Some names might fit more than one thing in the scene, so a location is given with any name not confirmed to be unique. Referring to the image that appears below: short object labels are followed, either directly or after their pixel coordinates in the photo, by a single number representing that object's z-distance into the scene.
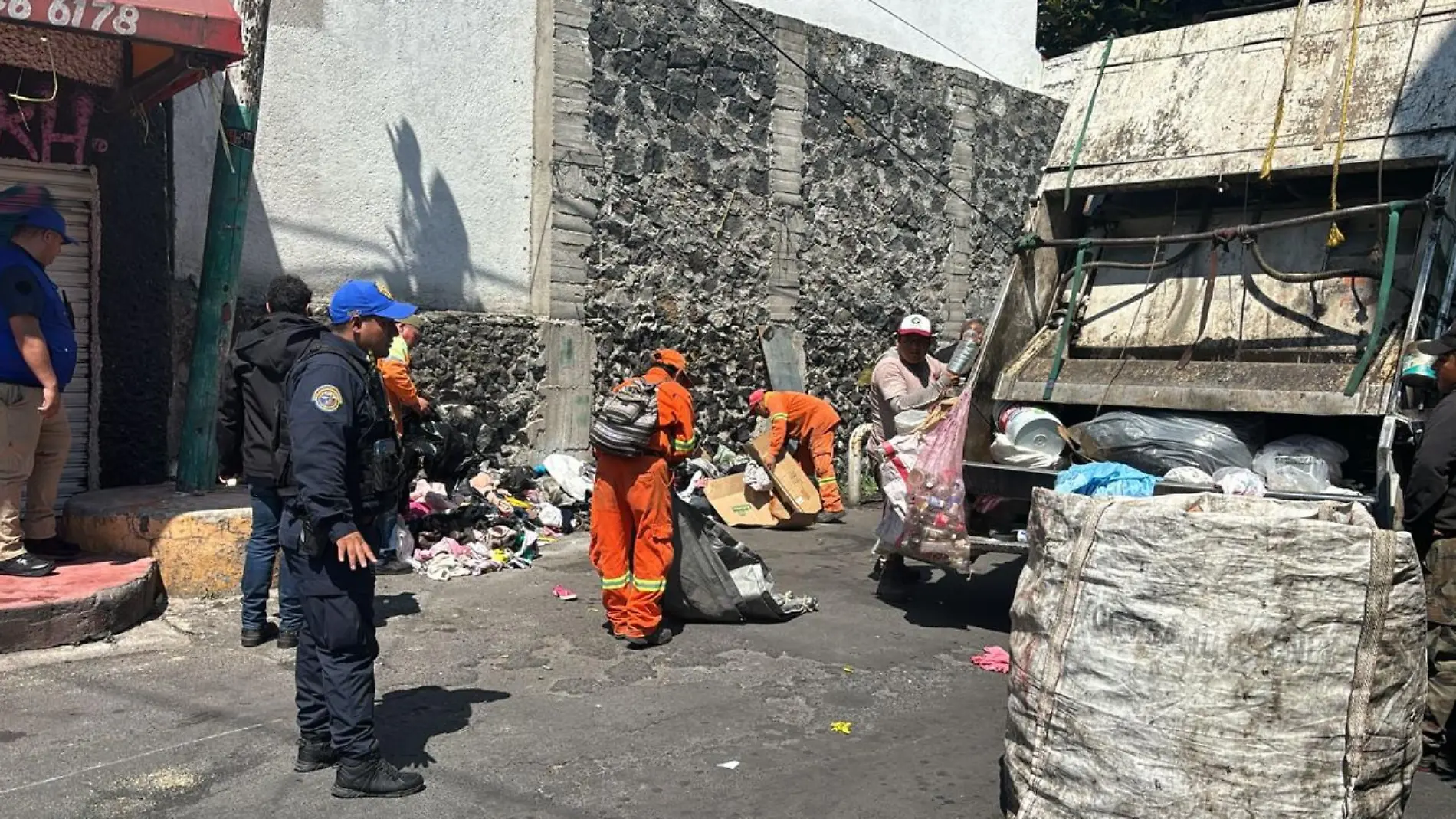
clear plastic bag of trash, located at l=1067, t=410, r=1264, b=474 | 5.24
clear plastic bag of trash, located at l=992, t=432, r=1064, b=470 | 5.64
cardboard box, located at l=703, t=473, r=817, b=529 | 9.41
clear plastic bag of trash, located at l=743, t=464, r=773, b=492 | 9.63
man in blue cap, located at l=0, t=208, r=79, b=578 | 5.43
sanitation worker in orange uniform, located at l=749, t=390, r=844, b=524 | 9.77
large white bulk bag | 2.92
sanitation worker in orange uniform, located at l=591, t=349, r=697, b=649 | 5.61
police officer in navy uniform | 3.65
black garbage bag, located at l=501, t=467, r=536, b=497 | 9.01
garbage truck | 5.32
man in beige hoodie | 6.93
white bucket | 5.68
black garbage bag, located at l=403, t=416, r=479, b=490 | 7.62
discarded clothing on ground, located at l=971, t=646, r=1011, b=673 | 5.39
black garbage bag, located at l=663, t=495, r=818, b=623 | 5.95
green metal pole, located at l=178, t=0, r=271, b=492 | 6.65
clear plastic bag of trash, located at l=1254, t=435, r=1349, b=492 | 4.88
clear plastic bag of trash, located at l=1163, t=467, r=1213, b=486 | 4.78
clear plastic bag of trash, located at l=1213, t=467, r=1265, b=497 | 4.29
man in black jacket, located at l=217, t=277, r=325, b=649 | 5.00
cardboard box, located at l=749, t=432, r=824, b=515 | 9.29
